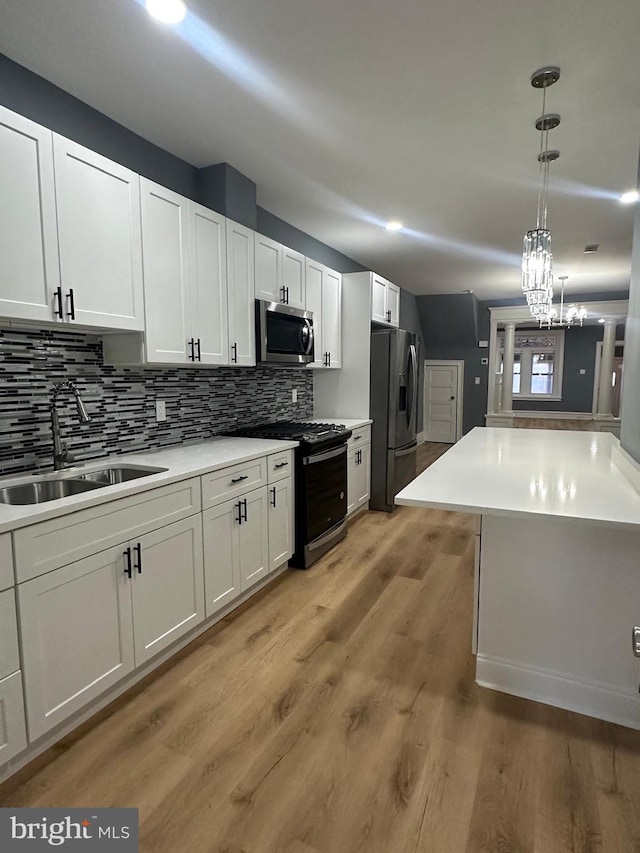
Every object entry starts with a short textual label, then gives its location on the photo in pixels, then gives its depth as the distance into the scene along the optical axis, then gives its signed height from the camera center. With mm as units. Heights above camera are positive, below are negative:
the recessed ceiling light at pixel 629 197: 3282 +1359
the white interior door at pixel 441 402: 8398 -365
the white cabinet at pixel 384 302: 4441 +839
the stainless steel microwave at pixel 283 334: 3047 +348
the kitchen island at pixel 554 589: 1688 -819
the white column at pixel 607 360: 7590 +370
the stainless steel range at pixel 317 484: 3066 -730
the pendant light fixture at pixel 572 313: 6395 +997
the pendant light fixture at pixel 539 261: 2291 +615
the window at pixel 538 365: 11367 +437
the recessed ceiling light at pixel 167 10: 1615 +1343
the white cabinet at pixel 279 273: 3098 +795
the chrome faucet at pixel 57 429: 2015 -204
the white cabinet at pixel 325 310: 3793 +642
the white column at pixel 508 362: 8086 +363
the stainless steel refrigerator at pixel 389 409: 4348 -257
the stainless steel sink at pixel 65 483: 1876 -447
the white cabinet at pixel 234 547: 2305 -896
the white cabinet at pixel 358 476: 4027 -867
